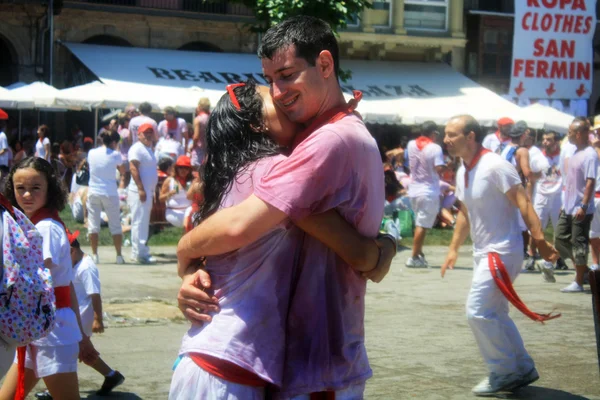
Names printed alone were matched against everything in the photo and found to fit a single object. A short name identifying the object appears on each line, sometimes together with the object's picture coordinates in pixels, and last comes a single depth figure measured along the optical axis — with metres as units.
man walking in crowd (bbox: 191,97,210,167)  13.44
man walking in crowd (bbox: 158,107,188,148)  17.02
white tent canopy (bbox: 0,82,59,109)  19.38
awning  23.16
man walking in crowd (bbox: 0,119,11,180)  17.31
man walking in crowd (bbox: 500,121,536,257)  12.64
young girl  4.97
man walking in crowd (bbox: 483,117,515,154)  13.39
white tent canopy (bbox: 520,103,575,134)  22.61
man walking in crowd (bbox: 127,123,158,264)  12.70
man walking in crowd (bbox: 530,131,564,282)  14.02
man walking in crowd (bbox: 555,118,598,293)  11.02
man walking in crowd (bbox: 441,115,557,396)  6.46
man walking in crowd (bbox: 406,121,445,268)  13.38
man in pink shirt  2.83
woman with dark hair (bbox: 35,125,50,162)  19.31
